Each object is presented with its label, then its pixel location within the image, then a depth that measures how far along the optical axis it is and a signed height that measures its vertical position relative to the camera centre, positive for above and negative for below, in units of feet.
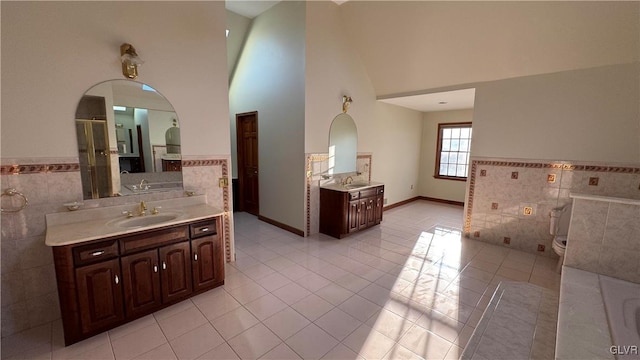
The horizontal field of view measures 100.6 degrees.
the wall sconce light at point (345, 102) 14.40 +2.50
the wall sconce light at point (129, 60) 7.54 +2.41
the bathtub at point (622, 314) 4.52 -3.27
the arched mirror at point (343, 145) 14.51 +0.19
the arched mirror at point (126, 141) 7.48 +0.14
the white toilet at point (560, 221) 11.09 -2.91
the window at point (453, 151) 20.58 -0.09
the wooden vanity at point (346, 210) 13.24 -3.21
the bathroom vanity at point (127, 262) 6.20 -3.09
